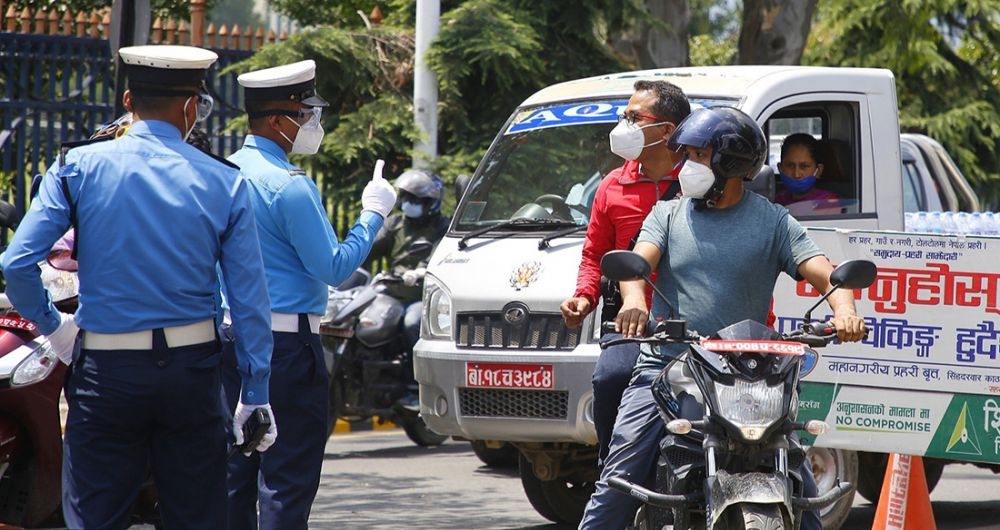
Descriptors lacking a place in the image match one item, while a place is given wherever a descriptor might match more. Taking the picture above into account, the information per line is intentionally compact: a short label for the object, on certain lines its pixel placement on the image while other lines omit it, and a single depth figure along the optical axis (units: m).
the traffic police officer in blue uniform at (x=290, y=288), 10.78
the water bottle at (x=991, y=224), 18.09
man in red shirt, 11.20
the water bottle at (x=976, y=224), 18.16
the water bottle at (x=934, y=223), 18.73
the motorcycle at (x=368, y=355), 20.86
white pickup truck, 13.74
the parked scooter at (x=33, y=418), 13.34
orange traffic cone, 13.77
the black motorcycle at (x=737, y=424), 9.17
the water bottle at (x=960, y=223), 18.27
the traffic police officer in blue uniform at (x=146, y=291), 8.79
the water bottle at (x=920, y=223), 18.88
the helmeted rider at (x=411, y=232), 20.97
